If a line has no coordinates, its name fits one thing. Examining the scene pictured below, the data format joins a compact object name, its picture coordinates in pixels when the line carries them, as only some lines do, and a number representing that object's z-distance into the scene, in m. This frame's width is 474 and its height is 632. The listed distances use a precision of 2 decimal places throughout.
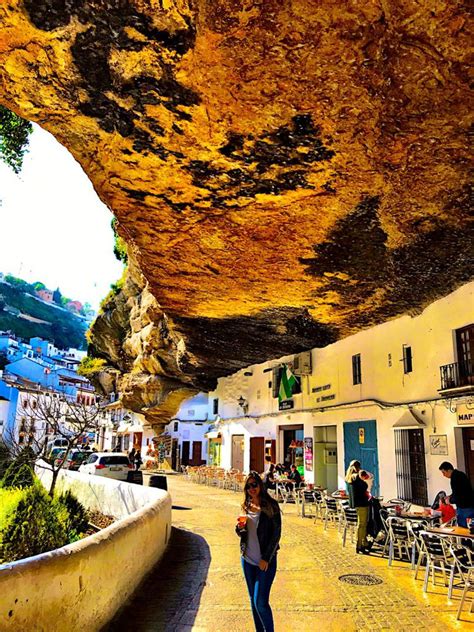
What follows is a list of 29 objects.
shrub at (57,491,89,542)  9.82
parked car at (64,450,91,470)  22.50
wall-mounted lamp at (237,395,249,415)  23.27
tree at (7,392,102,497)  12.74
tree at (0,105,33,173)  11.14
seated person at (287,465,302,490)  15.92
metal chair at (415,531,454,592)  6.73
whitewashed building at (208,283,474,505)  10.32
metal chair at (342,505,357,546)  9.89
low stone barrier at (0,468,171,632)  3.70
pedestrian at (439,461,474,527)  8.21
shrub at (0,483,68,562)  7.70
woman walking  4.74
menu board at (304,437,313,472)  17.17
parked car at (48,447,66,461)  13.66
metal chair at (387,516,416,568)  8.28
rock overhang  3.92
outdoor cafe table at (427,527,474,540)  6.66
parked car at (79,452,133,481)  19.53
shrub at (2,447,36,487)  15.65
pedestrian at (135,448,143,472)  27.42
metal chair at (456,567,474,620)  5.76
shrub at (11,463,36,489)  13.51
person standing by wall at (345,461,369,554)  9.04
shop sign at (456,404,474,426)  9.86
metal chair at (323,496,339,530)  11.66
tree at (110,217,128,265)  22.44
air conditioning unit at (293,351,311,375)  17.14
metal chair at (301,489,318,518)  13.40
